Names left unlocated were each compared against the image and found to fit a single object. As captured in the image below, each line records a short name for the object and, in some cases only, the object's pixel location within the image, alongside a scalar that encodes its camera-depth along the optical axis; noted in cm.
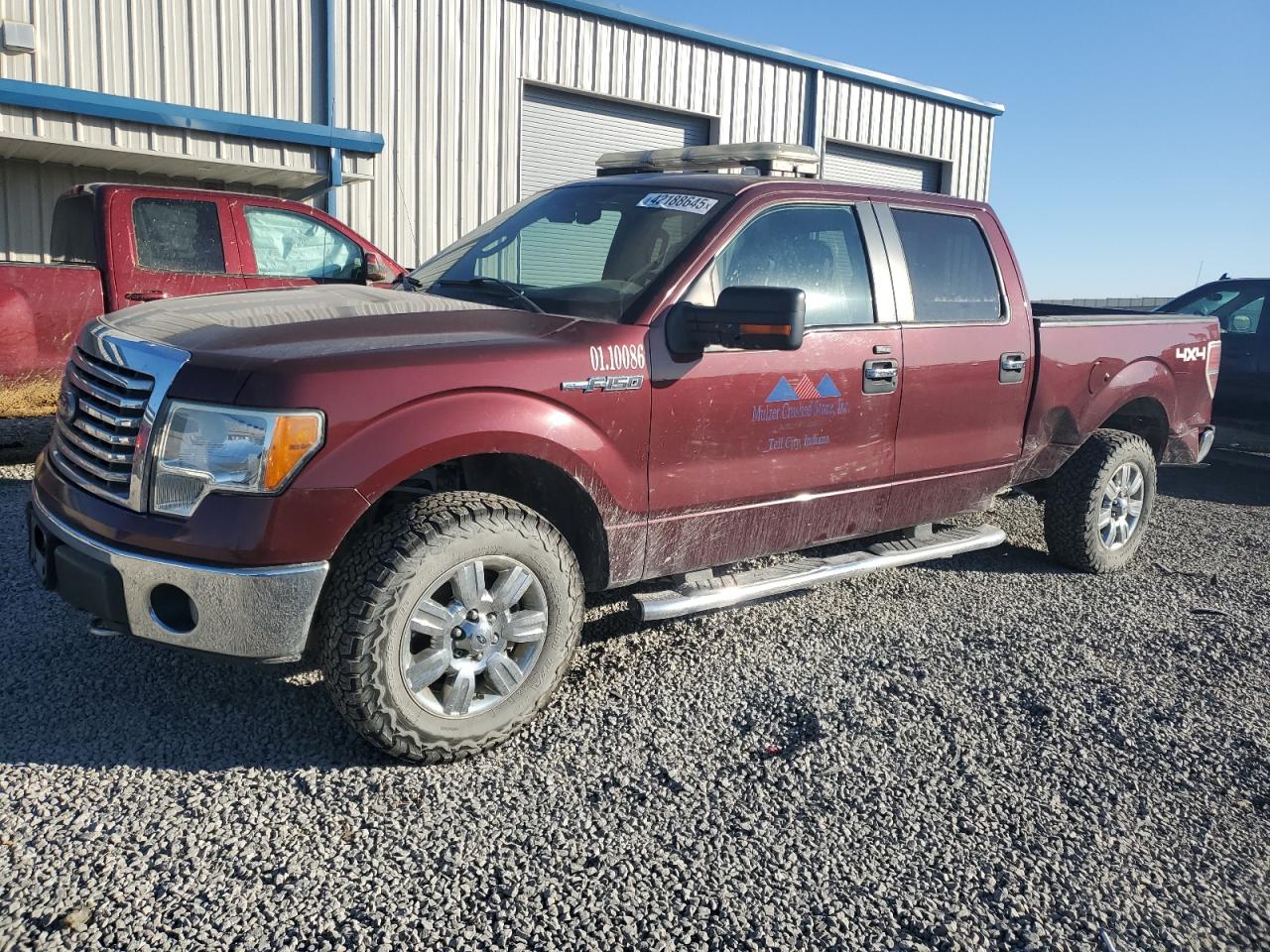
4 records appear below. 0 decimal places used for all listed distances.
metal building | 1054
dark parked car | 881
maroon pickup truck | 279
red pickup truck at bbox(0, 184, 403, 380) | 673
